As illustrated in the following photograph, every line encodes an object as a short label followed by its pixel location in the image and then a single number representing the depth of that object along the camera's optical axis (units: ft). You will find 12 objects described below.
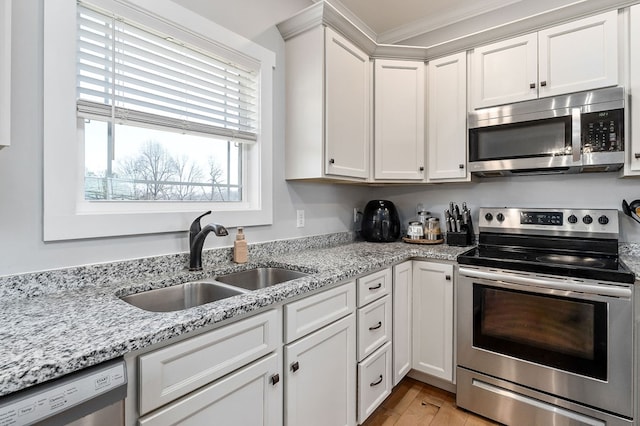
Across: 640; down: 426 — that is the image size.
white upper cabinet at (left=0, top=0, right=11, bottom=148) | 2.77
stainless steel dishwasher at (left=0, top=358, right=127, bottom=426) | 1.97
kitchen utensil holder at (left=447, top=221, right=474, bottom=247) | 7.66
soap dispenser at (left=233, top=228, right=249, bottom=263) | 5.58
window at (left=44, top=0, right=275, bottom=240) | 3.93
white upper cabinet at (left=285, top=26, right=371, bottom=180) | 6.44
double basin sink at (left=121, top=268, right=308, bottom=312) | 4.20
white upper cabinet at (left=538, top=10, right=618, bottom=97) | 5.98
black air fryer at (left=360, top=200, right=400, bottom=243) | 8.41
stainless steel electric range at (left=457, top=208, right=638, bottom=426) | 4.99
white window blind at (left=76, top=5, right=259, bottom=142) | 4.23
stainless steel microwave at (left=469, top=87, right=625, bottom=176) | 5.86
